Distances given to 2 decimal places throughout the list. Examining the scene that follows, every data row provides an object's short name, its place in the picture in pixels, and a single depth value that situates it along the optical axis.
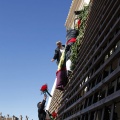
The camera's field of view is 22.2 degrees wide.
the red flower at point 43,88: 8.12
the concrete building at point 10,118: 69.31
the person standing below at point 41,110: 8.15
